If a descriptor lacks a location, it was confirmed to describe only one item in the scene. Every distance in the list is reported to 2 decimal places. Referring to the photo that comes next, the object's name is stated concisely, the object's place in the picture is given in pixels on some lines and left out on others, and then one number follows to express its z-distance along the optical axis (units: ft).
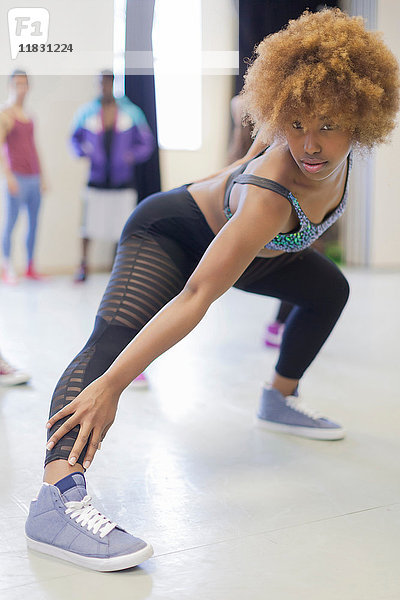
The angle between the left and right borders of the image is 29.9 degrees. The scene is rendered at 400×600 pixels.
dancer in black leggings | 4.35
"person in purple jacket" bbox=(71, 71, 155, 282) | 16.52
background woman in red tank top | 16.85
